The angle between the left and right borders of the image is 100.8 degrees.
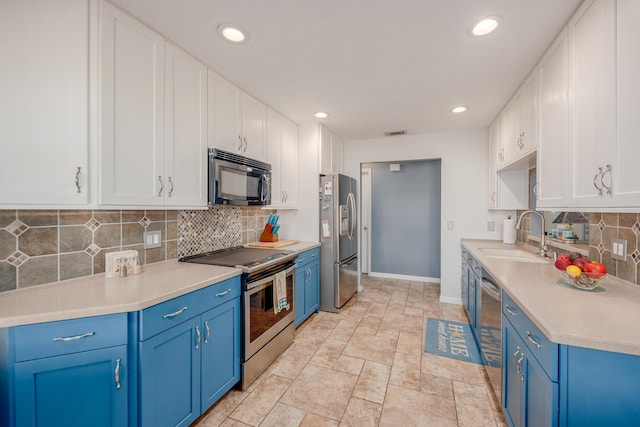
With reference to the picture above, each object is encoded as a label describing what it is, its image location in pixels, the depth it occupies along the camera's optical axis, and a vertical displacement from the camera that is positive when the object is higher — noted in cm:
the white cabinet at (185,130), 179 +60
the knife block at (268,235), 312 -26
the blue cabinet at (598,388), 90 -61
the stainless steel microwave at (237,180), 209 +29
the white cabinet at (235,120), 215 +85
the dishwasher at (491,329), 173 -85
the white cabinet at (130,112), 143 +59
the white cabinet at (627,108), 104 +43
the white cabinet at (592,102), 118 +55
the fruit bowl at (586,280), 135 -35
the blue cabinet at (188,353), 128 -81
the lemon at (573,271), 139 -30
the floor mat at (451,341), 241 -128
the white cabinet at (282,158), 295 +65
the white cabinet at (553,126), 155 +55
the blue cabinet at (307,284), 287 -83
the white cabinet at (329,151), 346 +87
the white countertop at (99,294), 110 -40
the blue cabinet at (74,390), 106 -76
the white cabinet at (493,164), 313 +61
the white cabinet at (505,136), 255 +80
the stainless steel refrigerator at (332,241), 334 -37
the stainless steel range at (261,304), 194 -74
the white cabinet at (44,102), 116 +52
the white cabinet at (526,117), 195 +78
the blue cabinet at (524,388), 101 -80
